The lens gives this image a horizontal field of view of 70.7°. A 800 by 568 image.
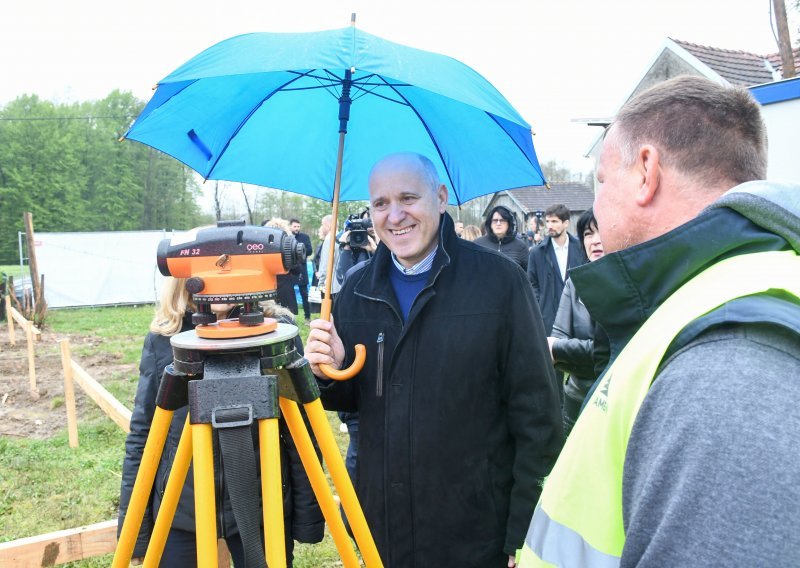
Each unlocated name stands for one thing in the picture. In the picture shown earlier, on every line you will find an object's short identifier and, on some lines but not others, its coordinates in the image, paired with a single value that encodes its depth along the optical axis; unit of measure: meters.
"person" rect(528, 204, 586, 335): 5.73
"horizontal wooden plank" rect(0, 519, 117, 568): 2.45
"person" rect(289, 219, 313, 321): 10.79
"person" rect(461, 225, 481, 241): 8.95
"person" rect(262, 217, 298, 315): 8.86
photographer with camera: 4.63
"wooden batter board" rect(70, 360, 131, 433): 3.45
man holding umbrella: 1.93
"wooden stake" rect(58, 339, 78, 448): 5.22
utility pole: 9.66
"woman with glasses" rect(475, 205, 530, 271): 6.71
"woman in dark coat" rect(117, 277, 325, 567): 2.26
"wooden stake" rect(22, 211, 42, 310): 14.84
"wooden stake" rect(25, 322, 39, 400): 7.36
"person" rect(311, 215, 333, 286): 7.99
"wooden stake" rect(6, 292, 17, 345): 11.25
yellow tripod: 1.29
